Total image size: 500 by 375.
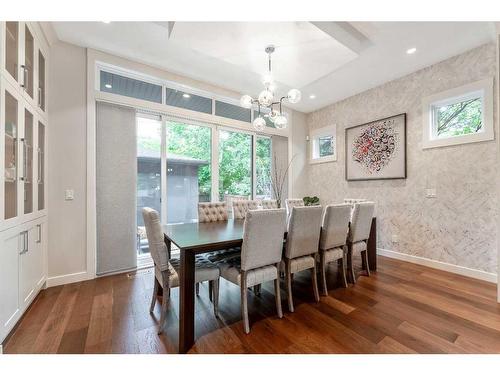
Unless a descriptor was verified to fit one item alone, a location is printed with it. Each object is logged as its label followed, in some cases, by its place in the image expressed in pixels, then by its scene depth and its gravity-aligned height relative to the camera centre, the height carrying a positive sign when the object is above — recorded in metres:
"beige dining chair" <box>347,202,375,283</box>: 2.71 -0.54
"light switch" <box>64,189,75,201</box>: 2.69 -0.07
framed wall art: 3.60 +0.68
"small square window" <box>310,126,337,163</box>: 4.73 +1.00
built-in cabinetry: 1.66 +0.20
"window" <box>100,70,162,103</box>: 3.05 +1.51
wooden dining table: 1.57 -0.48
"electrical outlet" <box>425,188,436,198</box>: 3.23 -0.09
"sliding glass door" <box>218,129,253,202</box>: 4.14 +0.48
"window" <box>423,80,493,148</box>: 2.77 +1.00
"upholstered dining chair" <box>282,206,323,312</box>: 2.07 -0.53
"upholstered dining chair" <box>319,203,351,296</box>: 2.38 -0.51
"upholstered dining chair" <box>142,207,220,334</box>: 1.74 -0.68
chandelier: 2.35 +0.98
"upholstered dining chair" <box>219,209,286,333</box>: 1.76 -0.56
